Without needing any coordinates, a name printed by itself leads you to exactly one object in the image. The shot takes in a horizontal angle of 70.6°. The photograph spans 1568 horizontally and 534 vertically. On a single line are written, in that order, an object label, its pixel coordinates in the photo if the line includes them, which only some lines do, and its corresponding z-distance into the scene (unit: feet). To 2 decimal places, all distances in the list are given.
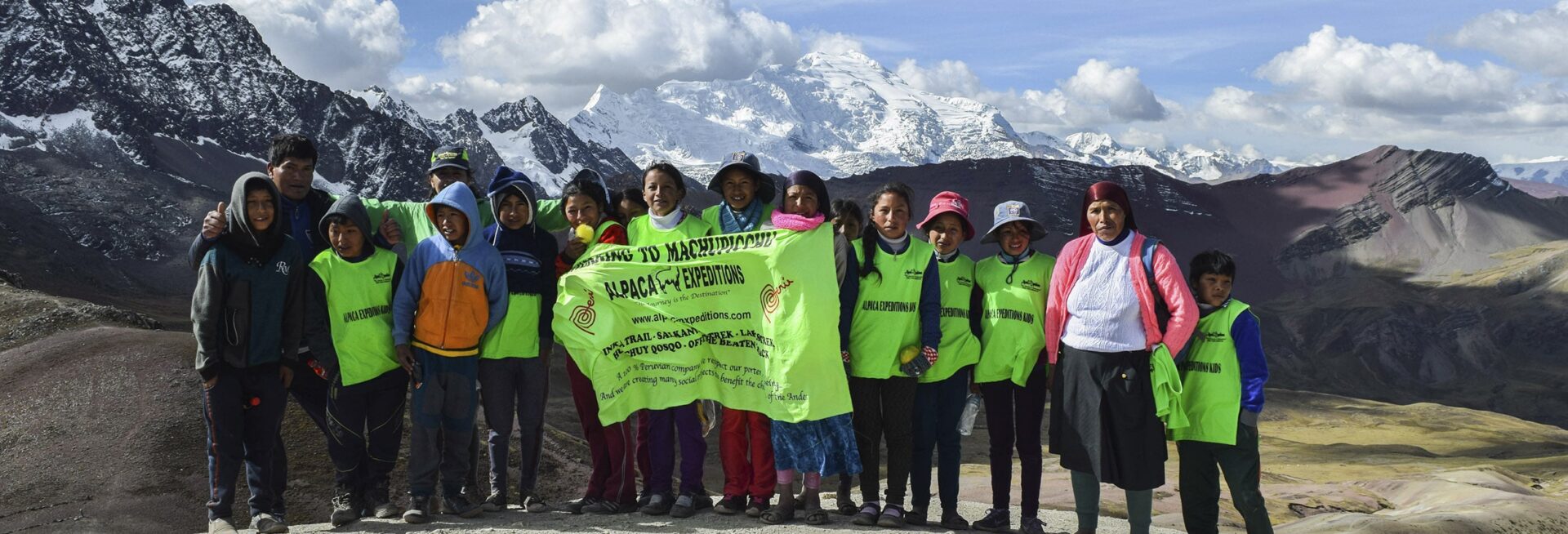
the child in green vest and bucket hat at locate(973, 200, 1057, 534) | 24.97
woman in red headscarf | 22.31
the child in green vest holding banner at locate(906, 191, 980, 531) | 24.85
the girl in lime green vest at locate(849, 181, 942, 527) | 24.07
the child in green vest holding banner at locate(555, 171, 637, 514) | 25.23
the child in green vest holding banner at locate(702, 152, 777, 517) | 23.99
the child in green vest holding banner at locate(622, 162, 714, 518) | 24.43
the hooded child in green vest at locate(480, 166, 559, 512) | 24.59
